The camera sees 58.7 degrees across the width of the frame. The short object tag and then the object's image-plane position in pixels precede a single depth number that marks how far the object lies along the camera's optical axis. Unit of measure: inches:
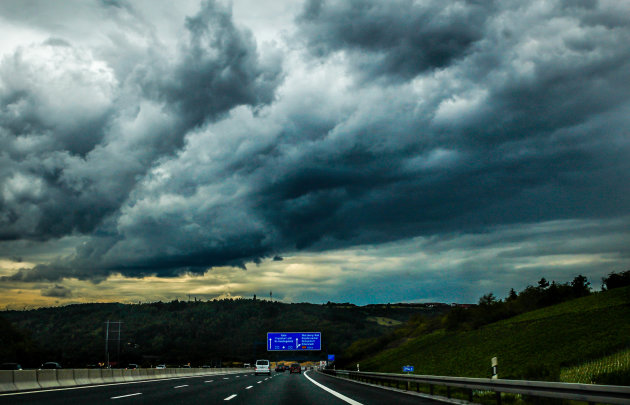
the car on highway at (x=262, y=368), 2209.6
